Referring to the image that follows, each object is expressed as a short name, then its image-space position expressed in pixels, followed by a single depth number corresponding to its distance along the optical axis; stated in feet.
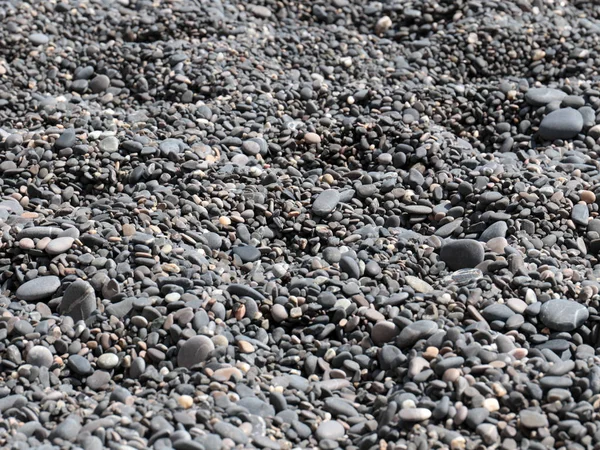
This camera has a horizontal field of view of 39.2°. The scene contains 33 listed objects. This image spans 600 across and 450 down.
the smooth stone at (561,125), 10.53
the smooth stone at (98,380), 7.27
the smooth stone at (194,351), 7.22
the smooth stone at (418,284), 7.98
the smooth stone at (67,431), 6.44
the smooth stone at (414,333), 7.25
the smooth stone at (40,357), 7.37
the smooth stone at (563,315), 7.39
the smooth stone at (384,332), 7.41
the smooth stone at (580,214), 8.93
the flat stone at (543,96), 10.99
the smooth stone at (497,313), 7.47
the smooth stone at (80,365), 7.32
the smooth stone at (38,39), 12.51
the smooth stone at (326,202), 9.13
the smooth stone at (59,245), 8.25
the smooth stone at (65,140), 10.06
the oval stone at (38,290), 8.01
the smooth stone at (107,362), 7.37
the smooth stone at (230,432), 6.39
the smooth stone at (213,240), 8.73
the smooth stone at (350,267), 8.25
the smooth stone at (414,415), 6.51
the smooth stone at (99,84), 11.86
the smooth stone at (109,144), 9.98
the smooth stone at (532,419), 6.40
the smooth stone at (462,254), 8.34
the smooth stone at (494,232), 8.70
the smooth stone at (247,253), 8.64
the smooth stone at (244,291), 7.88
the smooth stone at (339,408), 6.82
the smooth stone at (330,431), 6.63
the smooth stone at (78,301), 7.76
